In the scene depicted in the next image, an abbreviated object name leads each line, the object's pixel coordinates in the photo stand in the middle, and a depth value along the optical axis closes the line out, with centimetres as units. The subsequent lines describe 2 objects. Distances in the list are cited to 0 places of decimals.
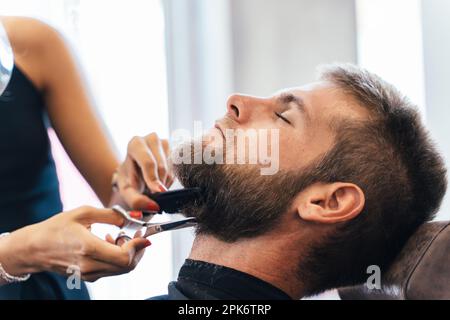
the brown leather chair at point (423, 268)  91
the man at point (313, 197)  101
